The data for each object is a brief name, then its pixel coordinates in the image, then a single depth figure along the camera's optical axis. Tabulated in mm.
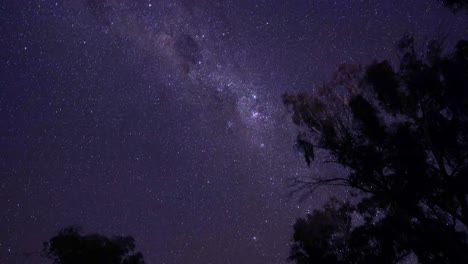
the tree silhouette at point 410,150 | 11680
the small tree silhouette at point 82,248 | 20047
